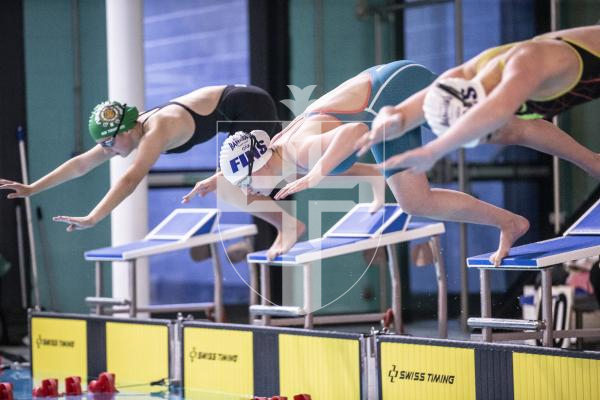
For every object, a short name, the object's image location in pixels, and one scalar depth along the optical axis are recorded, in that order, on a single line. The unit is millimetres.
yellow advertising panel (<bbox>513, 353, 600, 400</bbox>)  9016
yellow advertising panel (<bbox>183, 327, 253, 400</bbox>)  12844
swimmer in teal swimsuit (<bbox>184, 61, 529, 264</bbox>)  9453
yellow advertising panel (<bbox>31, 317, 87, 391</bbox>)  15469
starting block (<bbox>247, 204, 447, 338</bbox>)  13016
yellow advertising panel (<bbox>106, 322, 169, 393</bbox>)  14031
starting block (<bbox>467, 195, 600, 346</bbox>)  10172
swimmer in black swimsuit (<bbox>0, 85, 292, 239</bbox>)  12367
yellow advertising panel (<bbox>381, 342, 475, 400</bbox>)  10158
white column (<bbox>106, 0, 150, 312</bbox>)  17484
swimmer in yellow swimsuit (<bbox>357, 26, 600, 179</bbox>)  6785
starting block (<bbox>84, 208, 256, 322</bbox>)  15453
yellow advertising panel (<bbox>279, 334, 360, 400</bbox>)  11461
